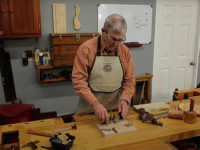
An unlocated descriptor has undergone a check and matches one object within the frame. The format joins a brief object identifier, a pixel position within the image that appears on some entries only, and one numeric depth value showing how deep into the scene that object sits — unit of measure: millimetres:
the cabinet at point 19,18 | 3092
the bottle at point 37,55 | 3585
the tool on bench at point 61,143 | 1300
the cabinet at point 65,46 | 3443
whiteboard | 3977
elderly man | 1676
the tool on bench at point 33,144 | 1358
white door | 4422
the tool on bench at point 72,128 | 1599
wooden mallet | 1710
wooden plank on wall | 3646
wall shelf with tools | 3601
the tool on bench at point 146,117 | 1697
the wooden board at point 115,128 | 1512
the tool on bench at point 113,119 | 1700
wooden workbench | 1408
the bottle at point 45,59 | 3635
